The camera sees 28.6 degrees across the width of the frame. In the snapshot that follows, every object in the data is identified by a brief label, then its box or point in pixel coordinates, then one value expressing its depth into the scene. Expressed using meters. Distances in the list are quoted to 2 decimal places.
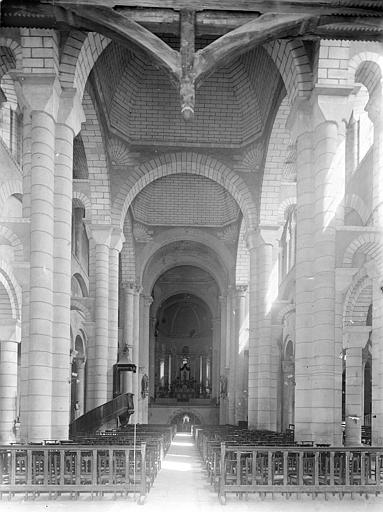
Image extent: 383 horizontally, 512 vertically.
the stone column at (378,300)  14.40
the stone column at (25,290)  13.47
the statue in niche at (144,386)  38.16
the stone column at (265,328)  23.70
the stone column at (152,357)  46.66
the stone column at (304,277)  14.55
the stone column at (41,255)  13.39
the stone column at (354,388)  17.95
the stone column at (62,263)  14.32
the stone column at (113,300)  25.12
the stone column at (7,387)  17.92
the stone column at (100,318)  24.16
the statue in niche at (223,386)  39.53
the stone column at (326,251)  13.89
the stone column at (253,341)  24.66
